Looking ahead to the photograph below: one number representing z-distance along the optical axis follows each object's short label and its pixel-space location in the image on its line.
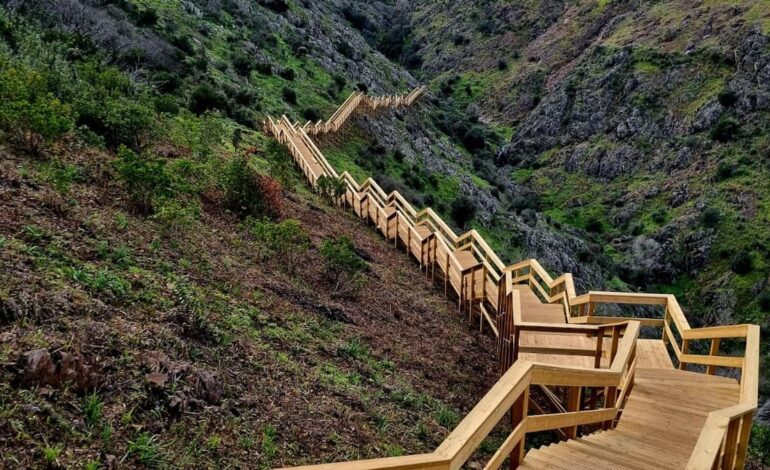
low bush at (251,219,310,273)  9.67
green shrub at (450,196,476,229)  30.28
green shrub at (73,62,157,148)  10.16
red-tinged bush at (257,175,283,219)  11.78
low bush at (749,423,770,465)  10.93
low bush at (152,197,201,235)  7.71
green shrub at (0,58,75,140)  7.66
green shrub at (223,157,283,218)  11.10
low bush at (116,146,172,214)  8.02
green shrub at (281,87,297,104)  33.09
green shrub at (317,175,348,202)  18.25
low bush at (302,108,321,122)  32.69
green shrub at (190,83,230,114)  20.27
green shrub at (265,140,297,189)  16.41
